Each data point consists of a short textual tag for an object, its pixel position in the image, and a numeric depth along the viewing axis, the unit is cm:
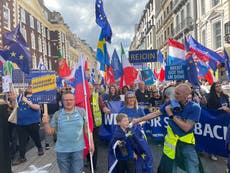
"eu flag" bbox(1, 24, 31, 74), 482
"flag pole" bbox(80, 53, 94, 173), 260
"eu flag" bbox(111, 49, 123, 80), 600
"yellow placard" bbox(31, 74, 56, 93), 309
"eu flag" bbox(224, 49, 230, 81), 339
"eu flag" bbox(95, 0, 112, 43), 515
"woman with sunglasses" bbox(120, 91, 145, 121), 282
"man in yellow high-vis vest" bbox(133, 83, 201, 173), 227
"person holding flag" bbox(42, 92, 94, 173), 231
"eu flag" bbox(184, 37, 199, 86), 439
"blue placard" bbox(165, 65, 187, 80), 462
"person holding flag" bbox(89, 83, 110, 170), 337
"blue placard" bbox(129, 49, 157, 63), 649
